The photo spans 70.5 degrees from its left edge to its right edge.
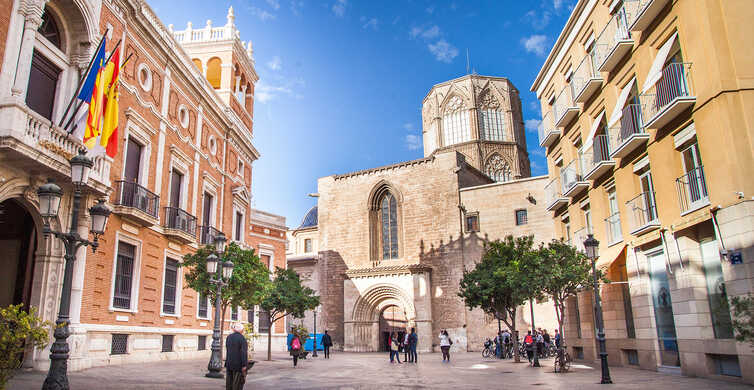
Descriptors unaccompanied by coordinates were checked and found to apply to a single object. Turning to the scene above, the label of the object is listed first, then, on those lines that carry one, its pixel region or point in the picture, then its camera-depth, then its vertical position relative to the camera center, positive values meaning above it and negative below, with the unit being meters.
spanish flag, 14.78 +5.87
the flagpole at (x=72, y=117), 13.85 +5.43
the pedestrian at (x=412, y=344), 22.69 -0.88
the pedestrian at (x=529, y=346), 20.65 -0.98
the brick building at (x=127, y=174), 12.68 +4.57
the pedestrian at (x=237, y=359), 8.77 -0.52
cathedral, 33.16 +5.25
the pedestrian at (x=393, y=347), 22.95 -1.00
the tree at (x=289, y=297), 23.69 +1.25
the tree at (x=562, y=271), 15.79 +1.41
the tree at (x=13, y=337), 6.74 -0.07
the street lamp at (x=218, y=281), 13.70 +1.26
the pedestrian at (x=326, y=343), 27.09 -0.91
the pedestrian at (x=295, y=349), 19.06 -0.82
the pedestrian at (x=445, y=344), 23.45 -0.95
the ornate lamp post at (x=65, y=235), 8.06 +1.51
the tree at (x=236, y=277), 16.09 +1.47
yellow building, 11.29 +3.71
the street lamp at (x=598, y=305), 12.12 +0.32
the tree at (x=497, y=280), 19.98 +1.61
